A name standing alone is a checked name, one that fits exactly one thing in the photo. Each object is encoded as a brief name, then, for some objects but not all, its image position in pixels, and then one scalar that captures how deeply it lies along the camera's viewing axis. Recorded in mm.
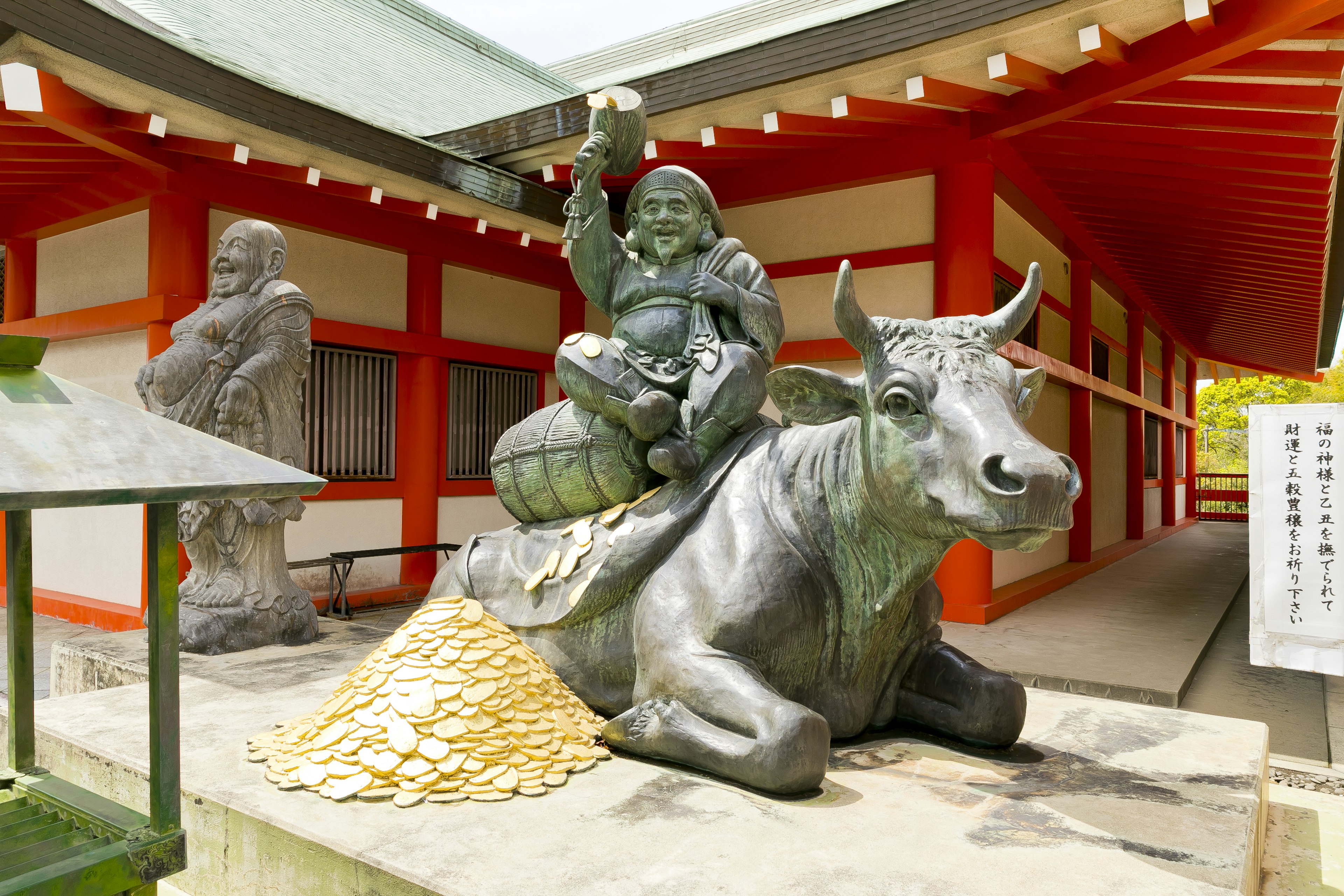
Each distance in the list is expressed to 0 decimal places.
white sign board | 3412
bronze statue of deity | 2752
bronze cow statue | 1996
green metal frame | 1456
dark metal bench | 6445
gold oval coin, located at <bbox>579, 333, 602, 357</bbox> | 2807
